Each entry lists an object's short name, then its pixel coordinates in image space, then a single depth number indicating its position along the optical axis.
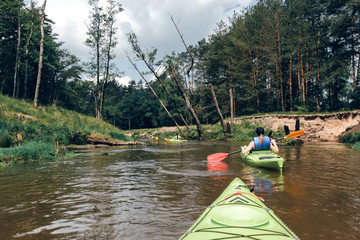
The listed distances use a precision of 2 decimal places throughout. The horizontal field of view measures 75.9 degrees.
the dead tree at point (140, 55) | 25.81
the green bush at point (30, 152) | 8.99
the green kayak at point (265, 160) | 6.77
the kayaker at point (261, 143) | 7.55
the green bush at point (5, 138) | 10.30
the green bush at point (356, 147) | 11.43
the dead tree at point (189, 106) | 22.81
